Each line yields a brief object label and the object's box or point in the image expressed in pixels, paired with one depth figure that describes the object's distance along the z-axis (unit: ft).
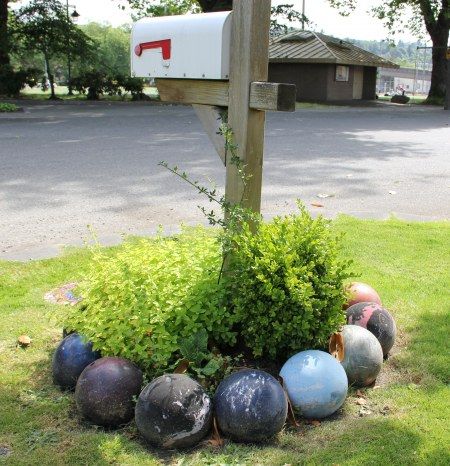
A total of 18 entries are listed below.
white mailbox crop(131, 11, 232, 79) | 11.43
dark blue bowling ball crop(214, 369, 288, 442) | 10.07
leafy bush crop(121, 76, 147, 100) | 102.17
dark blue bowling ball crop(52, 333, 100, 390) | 11.63
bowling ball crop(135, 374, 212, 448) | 9.92
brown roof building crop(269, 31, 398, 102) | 115.96
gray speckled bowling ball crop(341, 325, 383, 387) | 11.84
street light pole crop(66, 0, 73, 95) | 96.46
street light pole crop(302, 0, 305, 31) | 109.85
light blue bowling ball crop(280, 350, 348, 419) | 10.78
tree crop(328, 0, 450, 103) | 120.67
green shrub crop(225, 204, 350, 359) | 11.05
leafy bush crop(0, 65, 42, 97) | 90.07
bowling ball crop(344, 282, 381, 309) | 14.17
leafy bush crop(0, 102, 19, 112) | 66.74
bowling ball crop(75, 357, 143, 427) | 10.51
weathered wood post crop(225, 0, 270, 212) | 11.14
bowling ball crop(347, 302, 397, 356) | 12.97
